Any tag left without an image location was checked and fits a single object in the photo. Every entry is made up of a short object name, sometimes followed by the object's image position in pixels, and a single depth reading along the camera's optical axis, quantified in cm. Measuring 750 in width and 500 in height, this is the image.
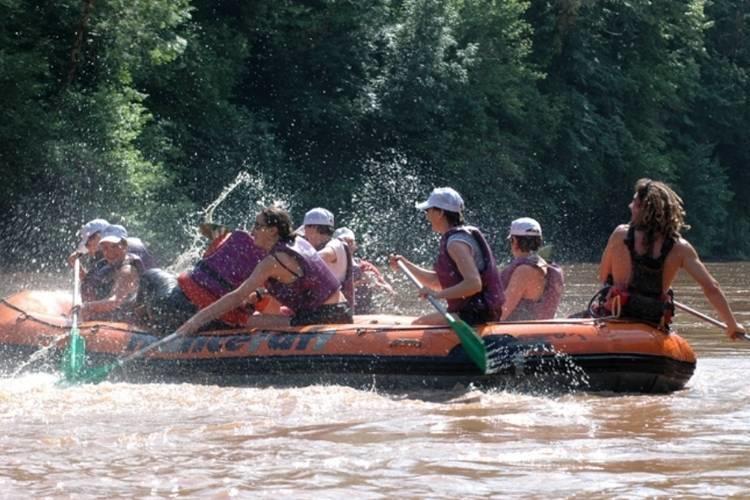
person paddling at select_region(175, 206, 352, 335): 1569
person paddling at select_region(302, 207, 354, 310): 1744
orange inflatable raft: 1503
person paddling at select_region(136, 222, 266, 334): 1644
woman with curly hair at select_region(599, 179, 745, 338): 1462
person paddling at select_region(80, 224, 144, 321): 1804
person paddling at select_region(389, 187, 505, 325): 1515
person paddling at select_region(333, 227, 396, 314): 1923
